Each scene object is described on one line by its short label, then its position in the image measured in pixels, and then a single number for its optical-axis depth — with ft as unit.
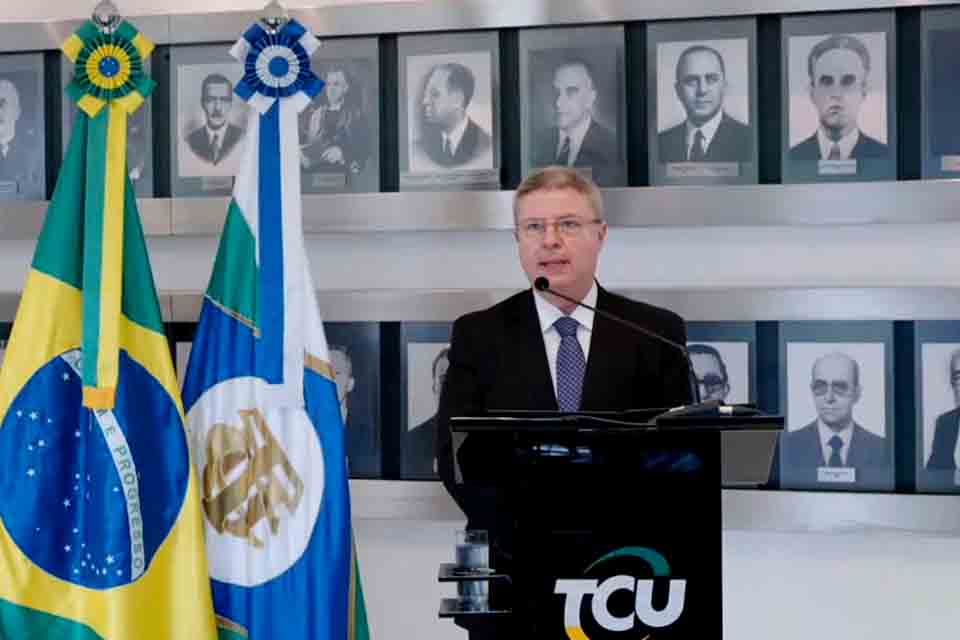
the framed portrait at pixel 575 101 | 19.01
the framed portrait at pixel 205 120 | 20.25
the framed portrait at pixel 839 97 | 18.29
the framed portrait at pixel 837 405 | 18.40
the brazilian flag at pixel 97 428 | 16.28
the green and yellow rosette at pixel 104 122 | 16.67
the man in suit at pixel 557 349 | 15.93
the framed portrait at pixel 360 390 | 19.89
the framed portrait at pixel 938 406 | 18.19
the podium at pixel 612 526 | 11.60
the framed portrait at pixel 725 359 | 18.80
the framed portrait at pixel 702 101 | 18.67
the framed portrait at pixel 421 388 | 19.70
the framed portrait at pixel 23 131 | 20.66
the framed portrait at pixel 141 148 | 20.45
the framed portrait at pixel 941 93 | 18.07
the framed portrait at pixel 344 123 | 19.75
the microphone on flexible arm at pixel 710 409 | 11.60
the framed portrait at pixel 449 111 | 19.42
